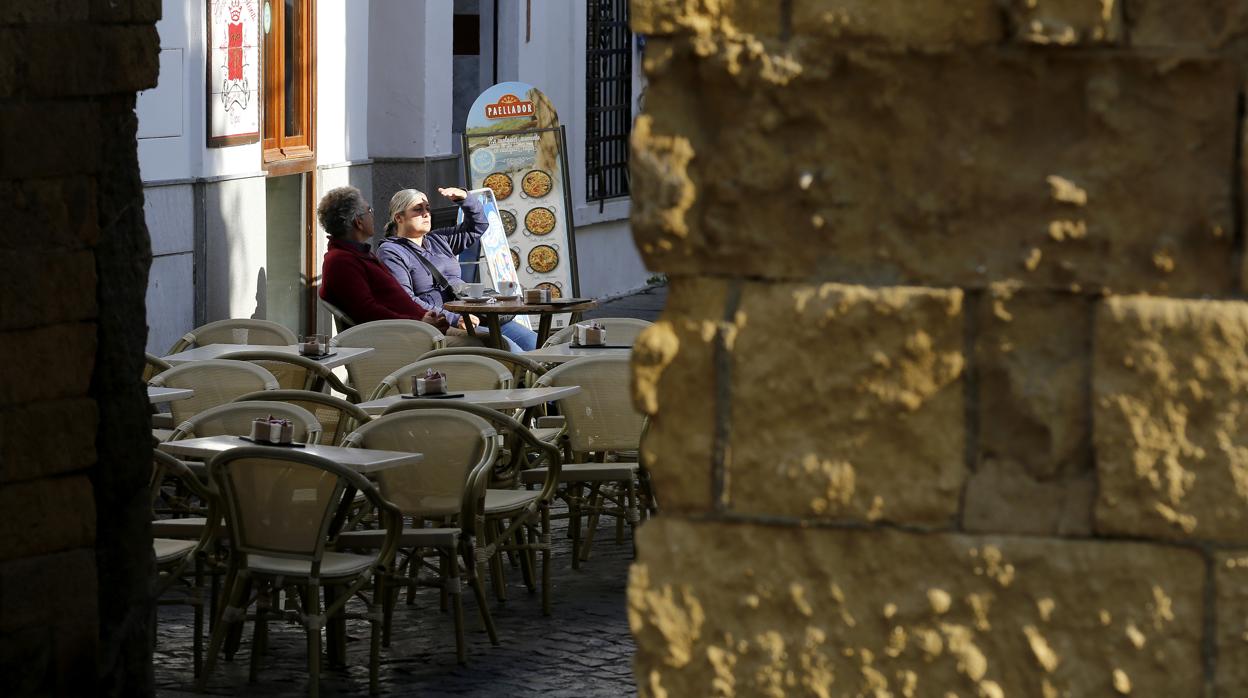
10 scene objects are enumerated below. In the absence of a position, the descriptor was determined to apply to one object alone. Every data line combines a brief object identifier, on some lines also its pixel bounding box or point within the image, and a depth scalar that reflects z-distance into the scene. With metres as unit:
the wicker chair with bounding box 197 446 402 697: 11.97
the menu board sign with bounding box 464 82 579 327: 26.95
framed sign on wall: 22.25
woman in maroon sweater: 21.03
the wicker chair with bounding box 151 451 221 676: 12.46
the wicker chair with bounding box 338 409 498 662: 13.29
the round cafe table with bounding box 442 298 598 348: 21.44
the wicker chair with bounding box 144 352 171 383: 16.67
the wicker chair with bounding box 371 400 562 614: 14.05
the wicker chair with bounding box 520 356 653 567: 16.44
